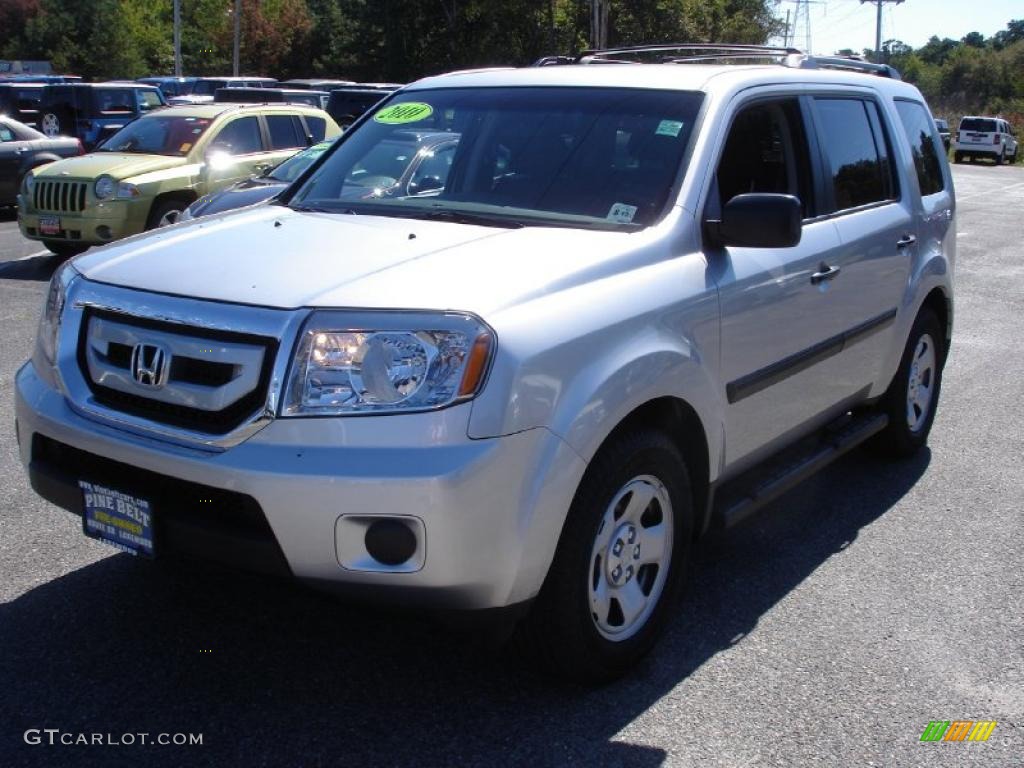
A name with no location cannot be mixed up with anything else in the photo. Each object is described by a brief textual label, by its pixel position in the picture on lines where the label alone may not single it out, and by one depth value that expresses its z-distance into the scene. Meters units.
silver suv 2.93
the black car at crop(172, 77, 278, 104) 32.41
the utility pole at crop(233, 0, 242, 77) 49.64
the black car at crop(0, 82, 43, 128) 25.19
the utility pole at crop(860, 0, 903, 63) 62.53
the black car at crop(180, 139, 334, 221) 10.53
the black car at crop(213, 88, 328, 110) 21.59
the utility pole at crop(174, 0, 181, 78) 48.34
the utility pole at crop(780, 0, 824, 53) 65.12
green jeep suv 12.01
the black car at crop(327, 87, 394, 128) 21.30
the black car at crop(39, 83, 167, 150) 24.56
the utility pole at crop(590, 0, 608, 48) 36.42
